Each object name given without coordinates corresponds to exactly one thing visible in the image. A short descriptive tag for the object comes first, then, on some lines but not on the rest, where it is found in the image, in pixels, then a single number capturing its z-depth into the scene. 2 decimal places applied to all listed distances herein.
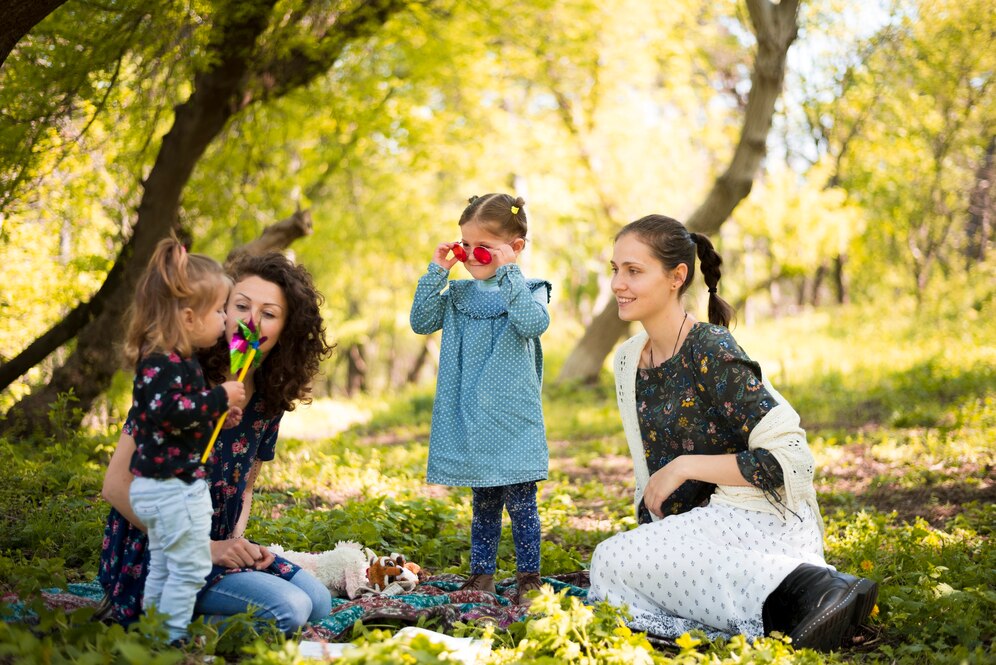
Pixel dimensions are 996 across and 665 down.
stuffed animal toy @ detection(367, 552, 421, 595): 3.70
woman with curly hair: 2.94
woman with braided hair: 3.19
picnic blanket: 3.15
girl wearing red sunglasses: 3.66
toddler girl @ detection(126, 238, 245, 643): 2.70
